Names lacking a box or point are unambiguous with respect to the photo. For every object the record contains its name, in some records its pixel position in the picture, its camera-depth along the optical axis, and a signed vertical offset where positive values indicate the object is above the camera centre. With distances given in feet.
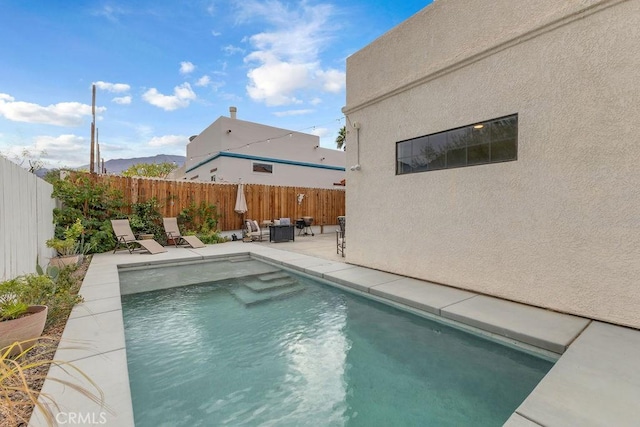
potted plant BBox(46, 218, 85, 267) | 19.96 -2.89
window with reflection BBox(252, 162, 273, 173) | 54.85 +8.26
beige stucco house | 10.96 +2.83
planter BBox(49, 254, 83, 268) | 19.94 -3.48
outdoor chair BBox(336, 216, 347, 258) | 26.96 -2.31
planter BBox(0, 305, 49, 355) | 8.69 -3.66
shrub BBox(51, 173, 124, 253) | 26.78 +0.27
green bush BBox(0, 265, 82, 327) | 9.61 -3.42
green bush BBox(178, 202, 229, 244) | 34.94 -1.44
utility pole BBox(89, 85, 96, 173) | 47.01 +14.61
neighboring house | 51.70 +10.88
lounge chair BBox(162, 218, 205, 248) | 31.27 -2.74
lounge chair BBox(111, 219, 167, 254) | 27.84 -2.92
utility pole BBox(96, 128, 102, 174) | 81.83 +17.36
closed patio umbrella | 38.75 +1.09
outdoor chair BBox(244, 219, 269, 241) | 37.42 -2.74
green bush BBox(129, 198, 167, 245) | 31.12 -1.00
